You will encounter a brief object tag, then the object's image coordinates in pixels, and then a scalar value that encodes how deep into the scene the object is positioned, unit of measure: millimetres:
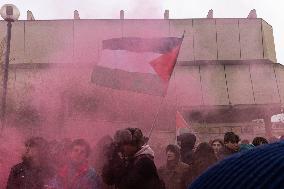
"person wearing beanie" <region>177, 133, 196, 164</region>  6062
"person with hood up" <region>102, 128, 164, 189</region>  4336
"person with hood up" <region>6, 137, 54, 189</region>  5129
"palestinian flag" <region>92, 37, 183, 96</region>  8414
